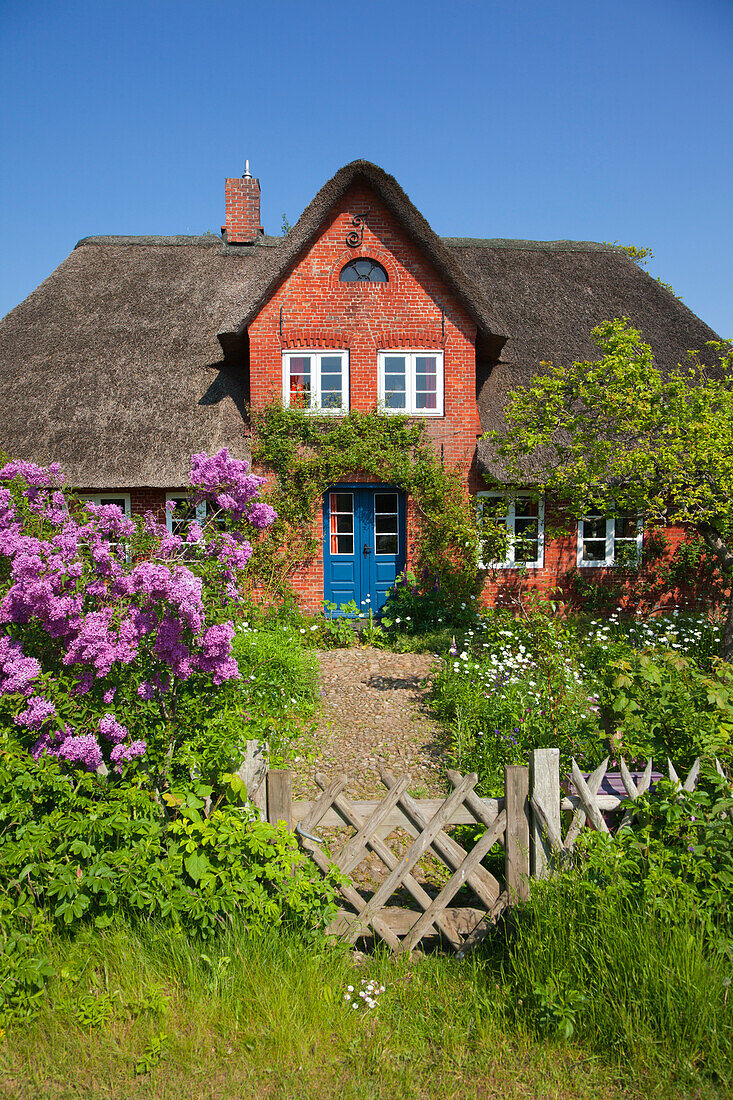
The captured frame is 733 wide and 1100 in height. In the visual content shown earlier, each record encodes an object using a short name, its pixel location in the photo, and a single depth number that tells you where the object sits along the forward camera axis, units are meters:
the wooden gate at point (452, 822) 2.93
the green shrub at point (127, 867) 2.59
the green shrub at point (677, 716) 3.15
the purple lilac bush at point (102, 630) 2.96
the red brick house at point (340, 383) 10.38
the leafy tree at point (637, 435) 6.78
